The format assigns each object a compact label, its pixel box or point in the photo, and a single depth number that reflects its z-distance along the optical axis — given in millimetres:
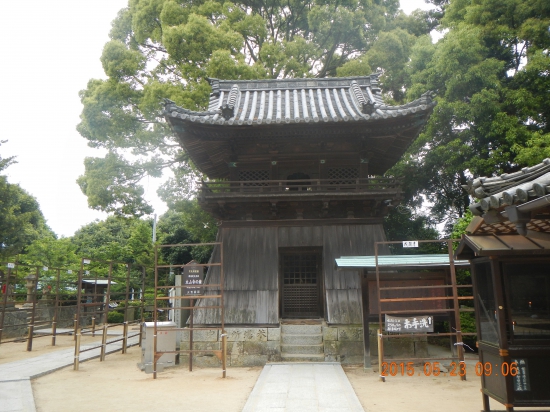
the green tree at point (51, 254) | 25016
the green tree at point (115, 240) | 28719
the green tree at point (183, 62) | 18156
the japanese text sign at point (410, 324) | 9727
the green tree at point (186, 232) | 20672
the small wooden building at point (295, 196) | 12070
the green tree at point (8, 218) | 20516
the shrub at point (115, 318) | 26125
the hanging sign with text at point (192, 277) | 11445
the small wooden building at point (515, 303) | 5594
